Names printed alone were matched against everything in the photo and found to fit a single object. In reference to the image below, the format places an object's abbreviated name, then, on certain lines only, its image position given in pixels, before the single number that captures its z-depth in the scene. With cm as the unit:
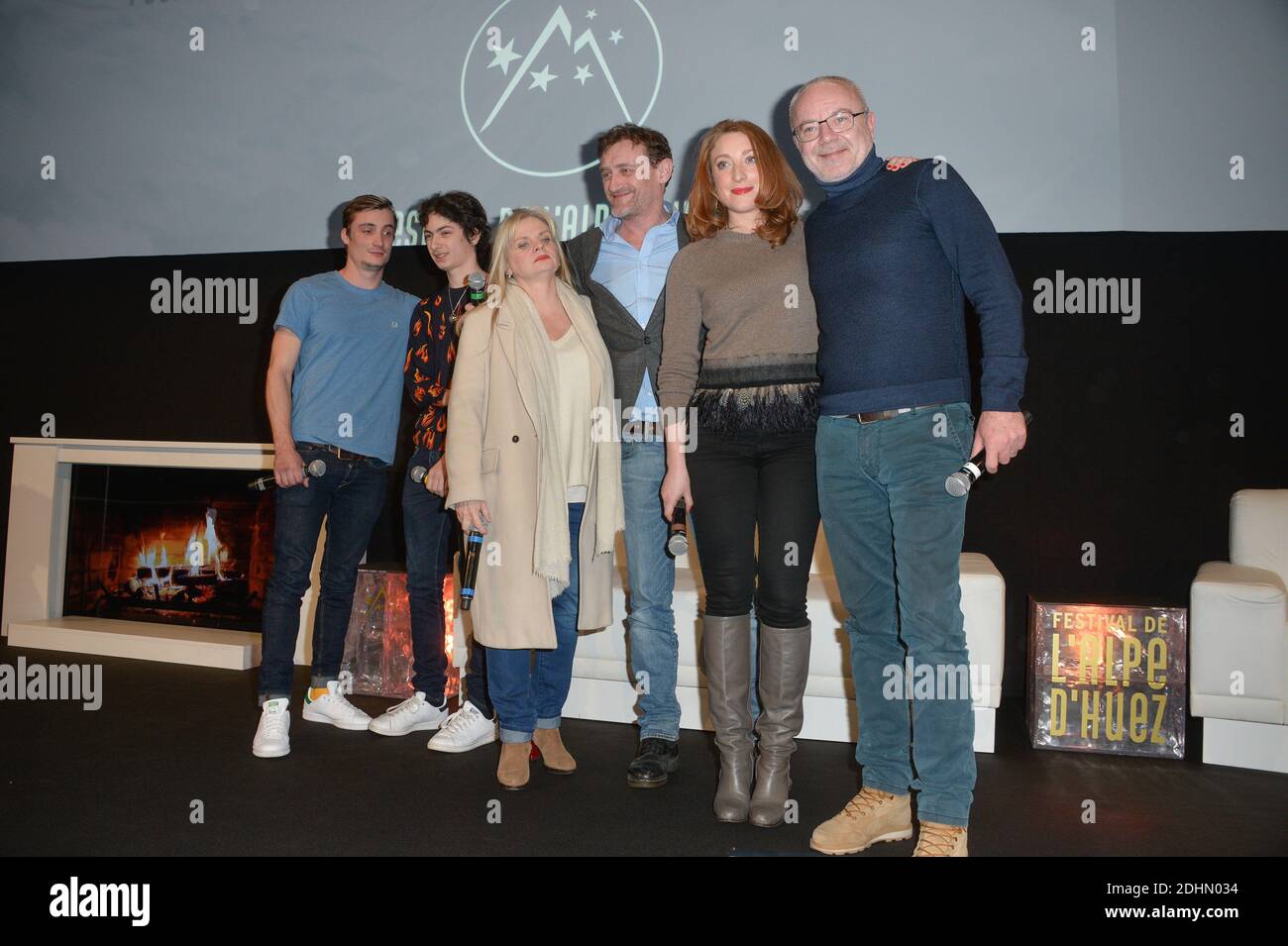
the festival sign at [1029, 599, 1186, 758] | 262
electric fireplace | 421
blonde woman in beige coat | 227
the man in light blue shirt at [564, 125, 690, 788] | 233
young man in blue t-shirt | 269
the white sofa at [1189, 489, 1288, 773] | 247
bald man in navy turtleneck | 171
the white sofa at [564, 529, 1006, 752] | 262
